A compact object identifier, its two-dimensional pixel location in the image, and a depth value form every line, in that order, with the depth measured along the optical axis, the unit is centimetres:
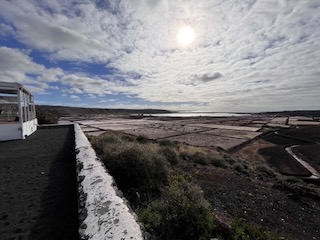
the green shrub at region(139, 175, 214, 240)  430
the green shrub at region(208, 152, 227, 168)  1299
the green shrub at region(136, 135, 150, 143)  1901
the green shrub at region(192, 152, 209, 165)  1280
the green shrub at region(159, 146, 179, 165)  1185
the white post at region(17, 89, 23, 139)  1083
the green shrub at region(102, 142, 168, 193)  665
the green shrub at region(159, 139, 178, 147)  1807
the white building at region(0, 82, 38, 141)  1088
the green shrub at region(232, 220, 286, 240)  474
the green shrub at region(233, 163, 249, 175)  1254
